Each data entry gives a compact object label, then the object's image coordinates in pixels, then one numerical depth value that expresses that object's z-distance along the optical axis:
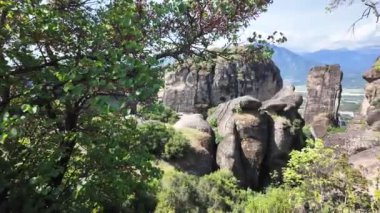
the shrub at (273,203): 16.17
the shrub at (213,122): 30.56
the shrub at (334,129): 61.39
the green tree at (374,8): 12.49
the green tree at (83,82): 4.76
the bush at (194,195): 17.08
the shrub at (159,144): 22.23
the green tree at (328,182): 12.84
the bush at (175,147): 22.48
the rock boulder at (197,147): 22.94
